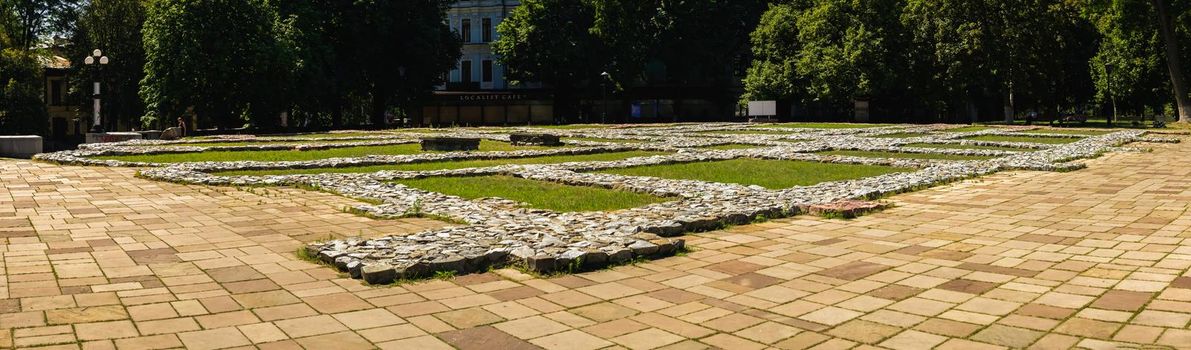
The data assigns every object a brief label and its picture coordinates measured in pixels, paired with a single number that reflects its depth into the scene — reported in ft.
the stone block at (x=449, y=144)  93.35
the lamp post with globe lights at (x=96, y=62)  117.60
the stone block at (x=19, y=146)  91.20
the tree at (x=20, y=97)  150.20
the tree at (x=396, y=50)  189.47
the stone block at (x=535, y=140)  103.40
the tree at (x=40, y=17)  196.13
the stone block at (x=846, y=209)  40.57
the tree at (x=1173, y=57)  154.85
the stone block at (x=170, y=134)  127.19
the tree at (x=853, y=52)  187.32
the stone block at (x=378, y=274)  25.67
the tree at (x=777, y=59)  203.21
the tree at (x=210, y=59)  155.63
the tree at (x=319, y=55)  171.22
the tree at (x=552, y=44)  218.59
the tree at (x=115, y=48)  187.93
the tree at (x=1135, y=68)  196.95
